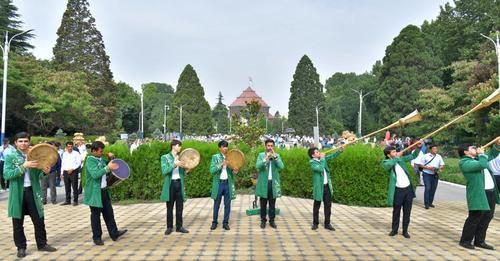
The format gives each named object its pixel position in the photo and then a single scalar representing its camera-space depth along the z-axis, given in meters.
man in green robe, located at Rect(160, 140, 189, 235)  8.41
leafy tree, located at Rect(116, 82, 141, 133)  70.12
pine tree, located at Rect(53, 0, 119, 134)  48.62
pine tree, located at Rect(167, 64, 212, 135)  77.50
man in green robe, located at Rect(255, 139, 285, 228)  9.11
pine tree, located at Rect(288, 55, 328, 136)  71.62
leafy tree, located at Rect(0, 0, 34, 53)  42.96
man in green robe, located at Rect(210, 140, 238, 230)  8.90
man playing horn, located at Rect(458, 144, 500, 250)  7.20
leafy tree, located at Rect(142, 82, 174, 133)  82.75
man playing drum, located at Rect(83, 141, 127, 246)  7.55
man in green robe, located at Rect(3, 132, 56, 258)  6.70
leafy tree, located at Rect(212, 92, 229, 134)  99.46
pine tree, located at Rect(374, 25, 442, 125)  49.38
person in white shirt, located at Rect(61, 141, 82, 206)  12.27
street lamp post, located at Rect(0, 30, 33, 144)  22.99
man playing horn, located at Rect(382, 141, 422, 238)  8.26
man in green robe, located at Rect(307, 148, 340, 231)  8.83
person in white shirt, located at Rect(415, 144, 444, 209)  11.69
